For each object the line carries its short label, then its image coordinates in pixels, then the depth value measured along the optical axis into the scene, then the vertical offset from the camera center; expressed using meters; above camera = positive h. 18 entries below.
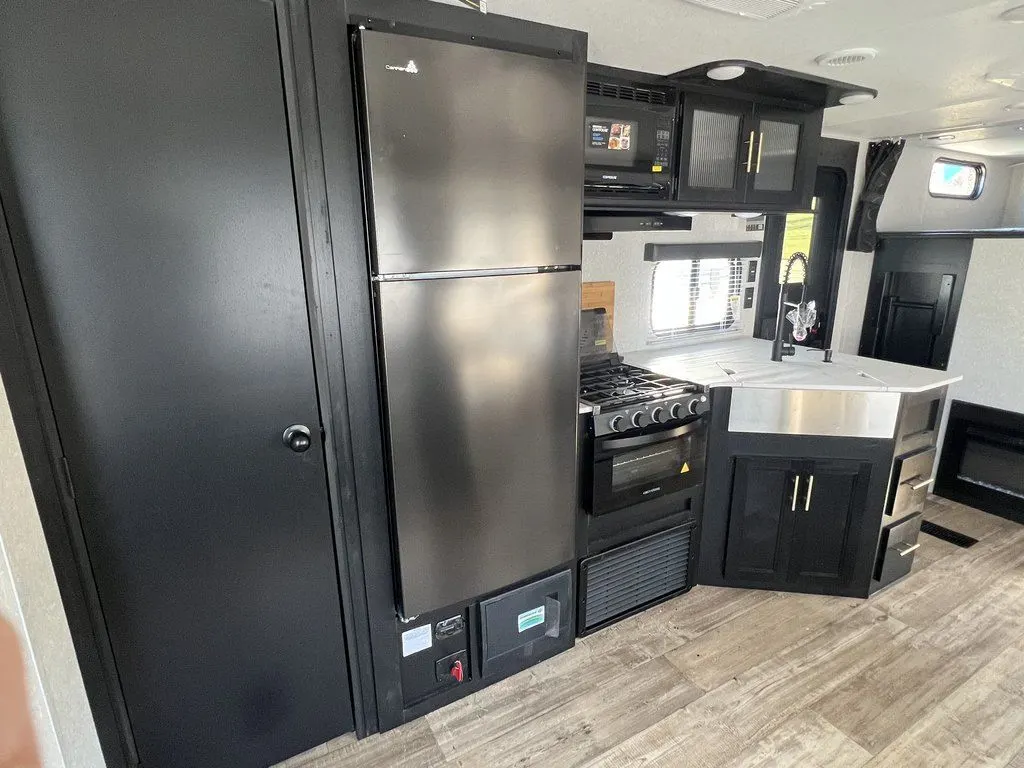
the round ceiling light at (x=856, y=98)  2.31 +0.59
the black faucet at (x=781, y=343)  2.73 -0.52
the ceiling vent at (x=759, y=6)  1.51 +0.63
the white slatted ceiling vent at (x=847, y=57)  1.94 +0.63
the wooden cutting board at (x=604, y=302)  2.62 -0.30
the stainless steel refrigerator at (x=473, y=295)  1.42 -0.16
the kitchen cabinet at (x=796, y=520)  2.40 -1.25
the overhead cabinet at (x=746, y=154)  2.26 +0.35
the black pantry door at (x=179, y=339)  1.16 -0.23
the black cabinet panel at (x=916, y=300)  3.33 -0.40
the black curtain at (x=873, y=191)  3.44 +0.28
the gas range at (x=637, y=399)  2.05 -0.62
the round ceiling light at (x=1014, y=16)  1.59 +0.63
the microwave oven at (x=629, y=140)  2.03 +0.37
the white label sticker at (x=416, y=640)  1.81 -1.30
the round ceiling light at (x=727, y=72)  1.99 +0.60
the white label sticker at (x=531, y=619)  2.02 -1.38
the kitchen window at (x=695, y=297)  2.91 -0.32
